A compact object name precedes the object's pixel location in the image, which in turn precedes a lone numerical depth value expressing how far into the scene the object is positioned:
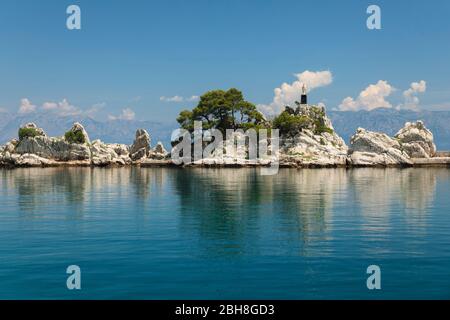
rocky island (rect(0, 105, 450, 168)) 143.75
